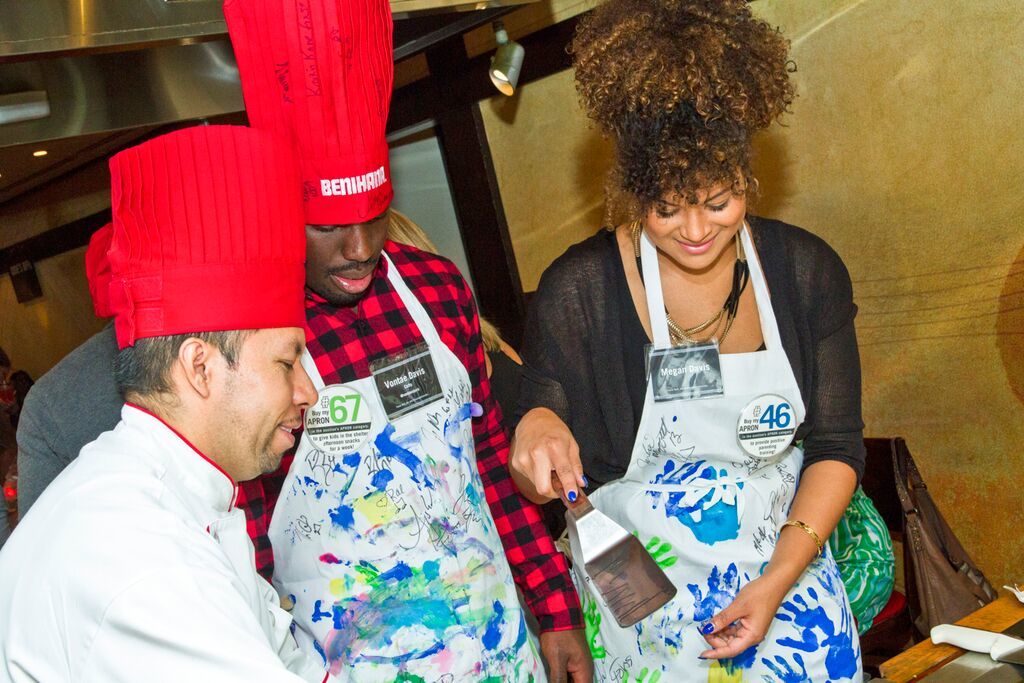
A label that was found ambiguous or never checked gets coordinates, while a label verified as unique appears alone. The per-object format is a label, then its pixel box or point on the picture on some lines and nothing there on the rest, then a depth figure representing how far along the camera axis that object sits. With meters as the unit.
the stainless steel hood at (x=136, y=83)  1.96
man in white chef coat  0.83
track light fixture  2.50
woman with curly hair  1.37
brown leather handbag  1.87
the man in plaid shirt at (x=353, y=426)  1.35
